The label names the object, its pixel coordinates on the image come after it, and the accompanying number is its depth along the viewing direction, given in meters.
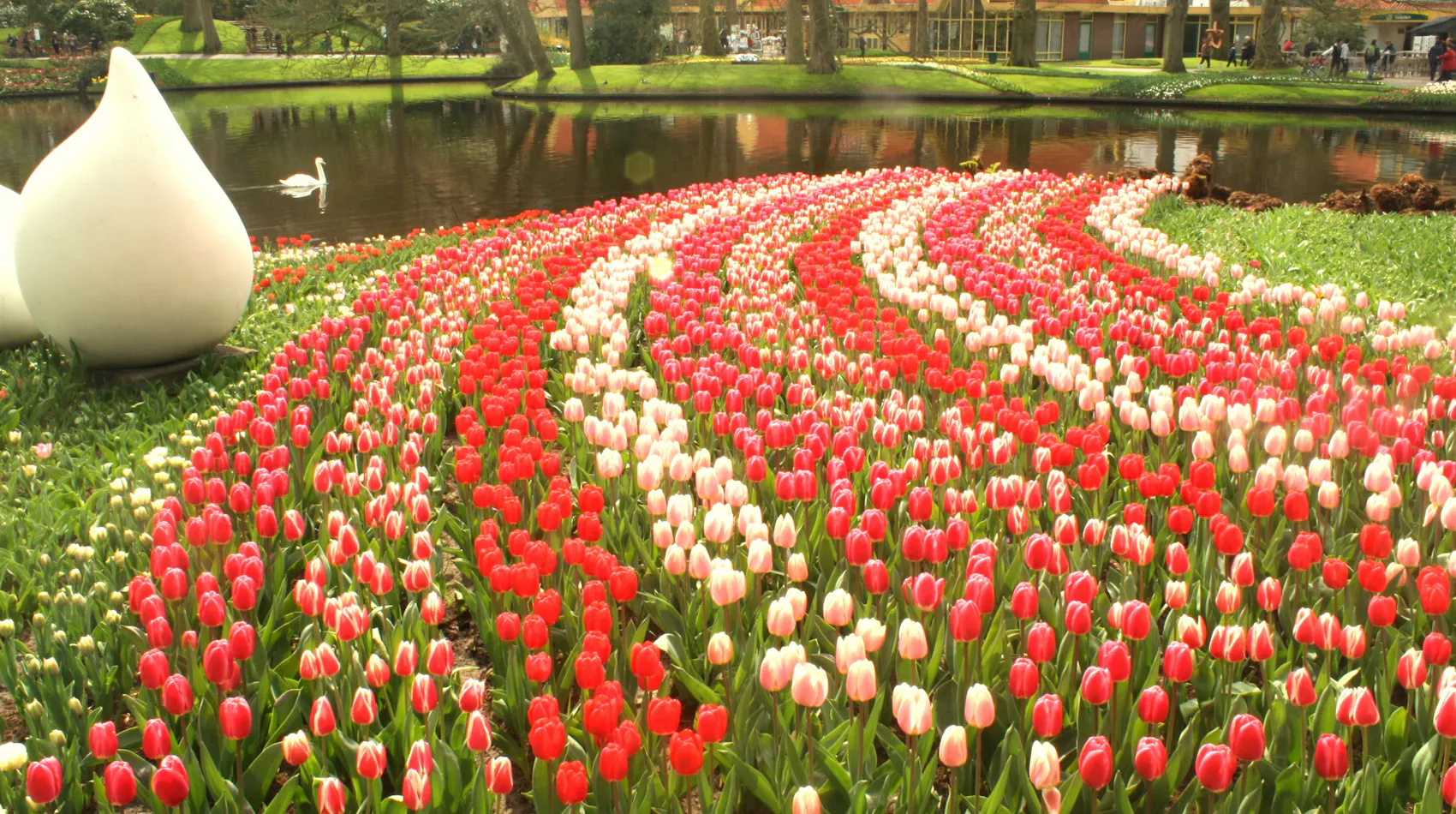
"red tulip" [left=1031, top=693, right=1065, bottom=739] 2.57
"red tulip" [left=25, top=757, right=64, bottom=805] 2.50
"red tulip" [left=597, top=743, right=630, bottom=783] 2.46
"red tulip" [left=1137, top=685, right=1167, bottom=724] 2.64
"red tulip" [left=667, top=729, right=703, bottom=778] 2.47
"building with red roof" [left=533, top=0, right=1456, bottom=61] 60.31
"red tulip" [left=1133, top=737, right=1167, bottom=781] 2.41
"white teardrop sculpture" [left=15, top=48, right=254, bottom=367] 6.67
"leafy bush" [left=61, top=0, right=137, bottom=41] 53.91
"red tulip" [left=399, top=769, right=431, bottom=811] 2.45
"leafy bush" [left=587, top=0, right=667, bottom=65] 49.97
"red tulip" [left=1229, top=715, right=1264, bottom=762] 2.47
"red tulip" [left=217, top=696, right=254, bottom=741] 2.69
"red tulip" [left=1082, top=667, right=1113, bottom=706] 2.67
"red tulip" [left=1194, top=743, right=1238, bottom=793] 2.40
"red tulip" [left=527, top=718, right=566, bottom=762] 2.50
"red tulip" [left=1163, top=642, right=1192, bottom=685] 2.75
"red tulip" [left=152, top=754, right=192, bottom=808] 2.49
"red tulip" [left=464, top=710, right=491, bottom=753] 2.60
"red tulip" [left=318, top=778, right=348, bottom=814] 2.47
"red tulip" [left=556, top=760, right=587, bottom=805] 2.38
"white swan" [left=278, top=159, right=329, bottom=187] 18.56
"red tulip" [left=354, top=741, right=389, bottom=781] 2.60
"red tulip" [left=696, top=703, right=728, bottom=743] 2.52
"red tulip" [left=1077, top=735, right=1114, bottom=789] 2.37
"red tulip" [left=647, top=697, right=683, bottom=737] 2.58
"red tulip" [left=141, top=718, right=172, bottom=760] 2.61
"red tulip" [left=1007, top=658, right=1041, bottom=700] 2.76
